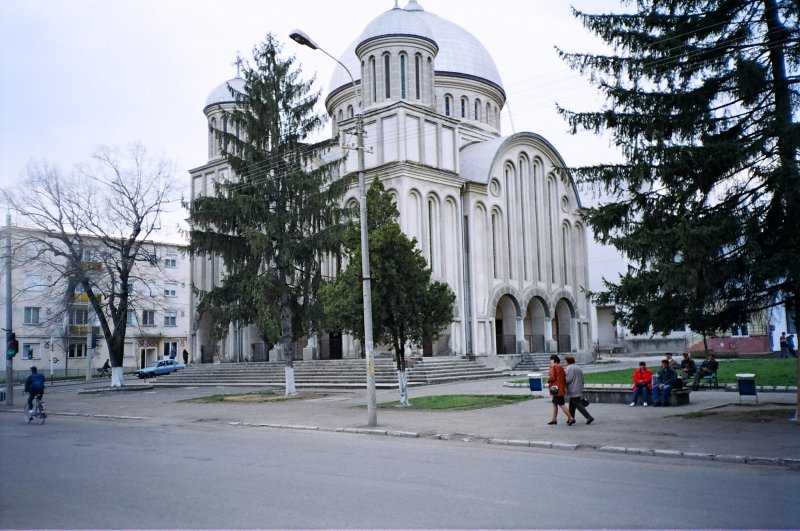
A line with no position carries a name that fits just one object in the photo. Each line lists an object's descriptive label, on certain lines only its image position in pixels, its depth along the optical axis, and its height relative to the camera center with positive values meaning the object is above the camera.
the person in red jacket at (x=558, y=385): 14.48 -1.46
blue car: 48.62 -2.94
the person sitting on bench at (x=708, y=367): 20.64 -1.66
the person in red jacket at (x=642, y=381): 17.36 -1.70
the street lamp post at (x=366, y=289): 15.45 +0.75
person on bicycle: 18.06 -1.45
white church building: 34.38 +6.97
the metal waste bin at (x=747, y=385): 15.93 -1.72
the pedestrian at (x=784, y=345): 36.94 -1.91
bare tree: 31.22 +3.86
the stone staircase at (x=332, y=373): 28.58 -2.34
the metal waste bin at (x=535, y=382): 20.67 -1.96
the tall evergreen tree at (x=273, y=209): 25.14 +4.25
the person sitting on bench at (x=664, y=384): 17.09 -1.77
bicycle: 18.02 -2.13
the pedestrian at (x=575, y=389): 14.50 -1.55
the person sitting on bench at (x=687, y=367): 21.42 -1.72
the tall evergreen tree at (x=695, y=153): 12.88 +3.03
